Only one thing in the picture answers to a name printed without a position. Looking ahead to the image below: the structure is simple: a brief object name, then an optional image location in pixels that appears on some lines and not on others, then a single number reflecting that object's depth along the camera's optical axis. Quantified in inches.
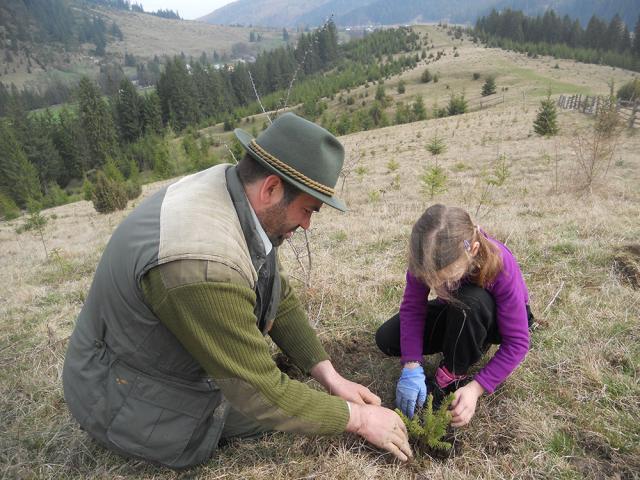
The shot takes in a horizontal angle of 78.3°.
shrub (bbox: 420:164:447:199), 286.7
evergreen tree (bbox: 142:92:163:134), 2097.7
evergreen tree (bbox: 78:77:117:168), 1812.3
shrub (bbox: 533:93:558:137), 636.9
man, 51.7
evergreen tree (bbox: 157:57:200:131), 2224.4
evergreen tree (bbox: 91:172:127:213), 636.7
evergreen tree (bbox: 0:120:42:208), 1509.6
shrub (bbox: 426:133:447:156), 629.3
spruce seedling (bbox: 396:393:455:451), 70.6
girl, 70.3
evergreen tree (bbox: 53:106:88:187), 1808.7
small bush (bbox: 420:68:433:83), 2144.6
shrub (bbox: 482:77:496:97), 1662.2
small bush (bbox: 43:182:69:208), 1384.8
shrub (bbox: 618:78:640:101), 1109.1
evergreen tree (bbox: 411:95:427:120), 1529.3
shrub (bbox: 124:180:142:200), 788.3
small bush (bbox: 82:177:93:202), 957.2
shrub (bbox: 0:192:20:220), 981.2
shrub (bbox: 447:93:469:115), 1419.7
